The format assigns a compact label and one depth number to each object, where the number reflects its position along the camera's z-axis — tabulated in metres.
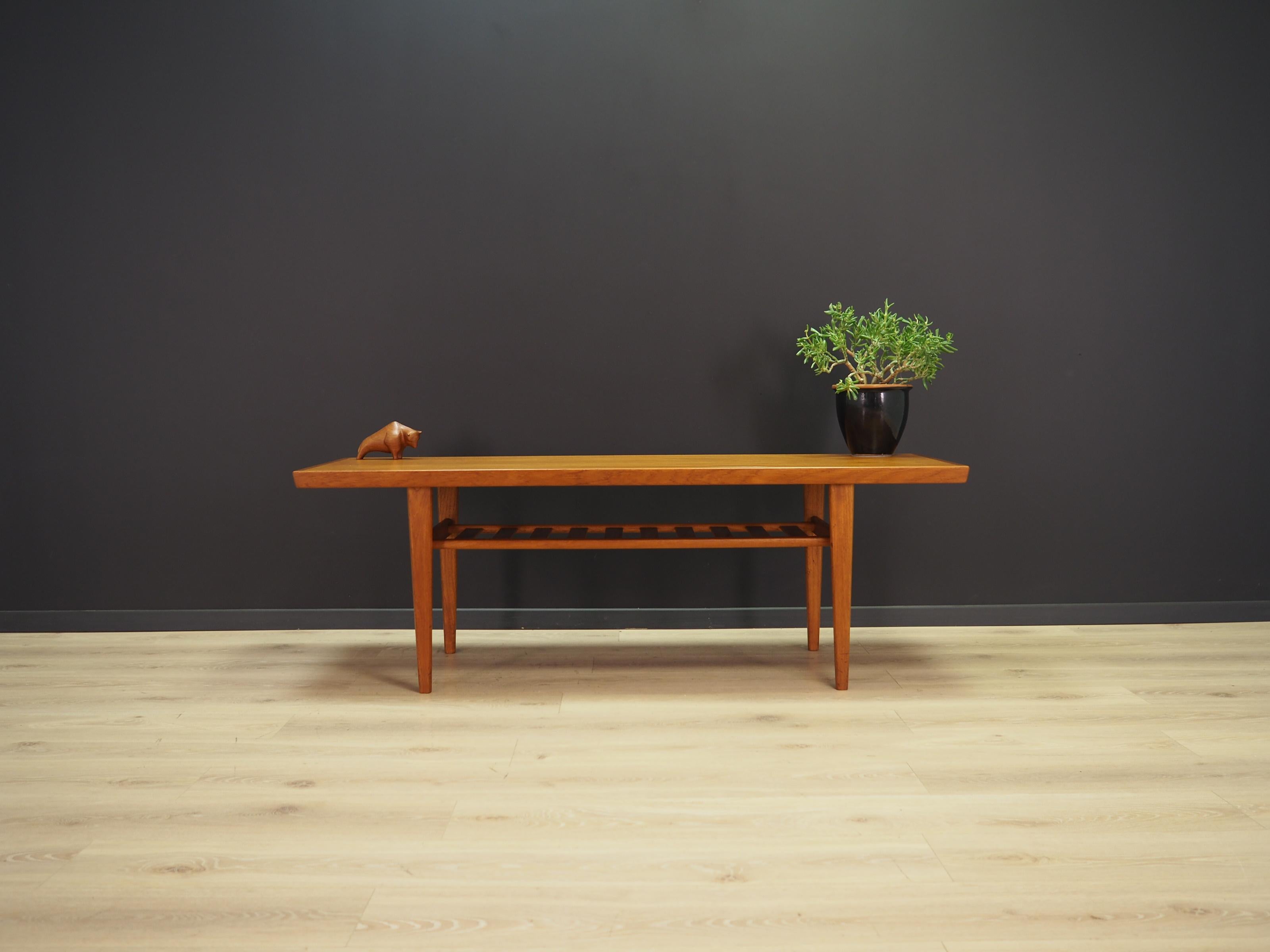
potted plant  2.67
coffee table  2.31
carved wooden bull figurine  2.68
